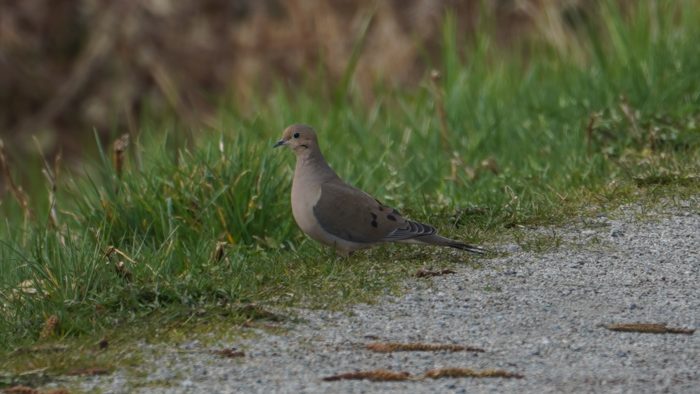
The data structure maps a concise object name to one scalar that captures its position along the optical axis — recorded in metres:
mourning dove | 12.05
